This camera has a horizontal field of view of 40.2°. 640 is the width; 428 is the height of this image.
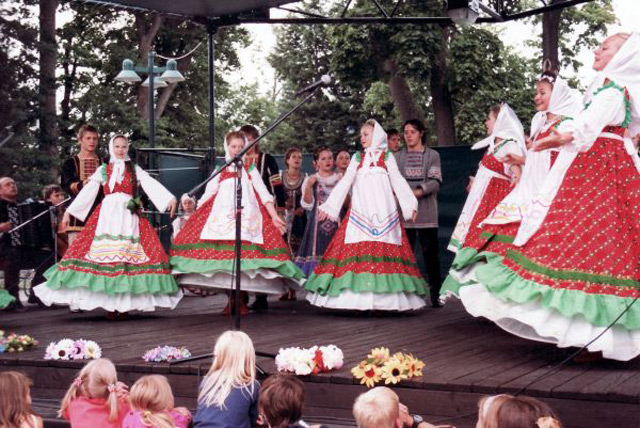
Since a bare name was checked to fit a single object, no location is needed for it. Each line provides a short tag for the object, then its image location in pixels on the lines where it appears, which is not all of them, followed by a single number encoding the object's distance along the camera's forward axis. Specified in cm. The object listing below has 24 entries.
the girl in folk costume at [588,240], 433
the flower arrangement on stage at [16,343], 566
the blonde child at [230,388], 352
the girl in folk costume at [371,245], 702
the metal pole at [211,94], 888
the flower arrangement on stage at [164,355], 495
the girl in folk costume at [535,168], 538
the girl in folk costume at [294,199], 864
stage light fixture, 754
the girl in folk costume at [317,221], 828
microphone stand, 489
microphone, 473
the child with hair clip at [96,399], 366
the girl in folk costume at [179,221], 973
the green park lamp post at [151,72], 1205
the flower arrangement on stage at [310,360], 448
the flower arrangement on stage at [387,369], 423
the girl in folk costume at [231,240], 701
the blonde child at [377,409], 298
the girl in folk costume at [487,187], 605
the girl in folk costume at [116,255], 695
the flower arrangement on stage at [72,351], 520
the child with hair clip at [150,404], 345
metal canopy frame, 815
